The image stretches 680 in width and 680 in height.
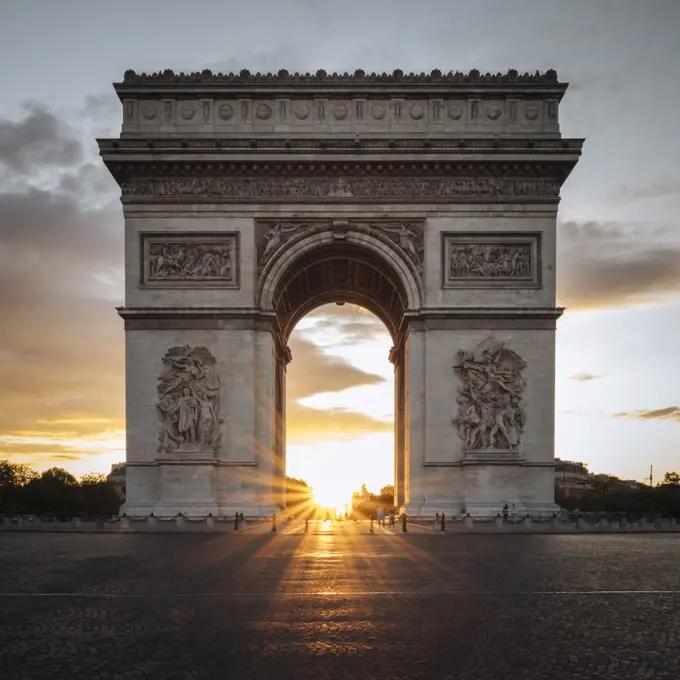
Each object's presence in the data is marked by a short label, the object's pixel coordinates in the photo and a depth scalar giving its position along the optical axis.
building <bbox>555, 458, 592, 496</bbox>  125.30
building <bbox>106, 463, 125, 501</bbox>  138.15
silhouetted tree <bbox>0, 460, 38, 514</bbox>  66.27
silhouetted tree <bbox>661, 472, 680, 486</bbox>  97.44
